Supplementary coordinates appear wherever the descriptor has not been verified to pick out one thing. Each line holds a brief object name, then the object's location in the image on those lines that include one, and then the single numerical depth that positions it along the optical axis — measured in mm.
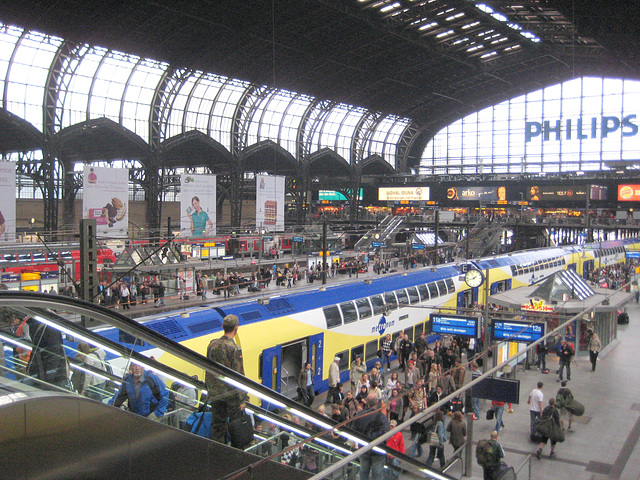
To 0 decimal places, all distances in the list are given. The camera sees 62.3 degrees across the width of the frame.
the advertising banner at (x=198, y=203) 26906
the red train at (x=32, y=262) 20702
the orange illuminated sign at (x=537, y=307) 16703
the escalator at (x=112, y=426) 3676
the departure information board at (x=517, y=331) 14024
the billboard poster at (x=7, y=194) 20250
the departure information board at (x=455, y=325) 15559
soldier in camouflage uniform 5234
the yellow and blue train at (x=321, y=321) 11617
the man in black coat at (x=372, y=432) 4254
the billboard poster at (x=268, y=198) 30672
